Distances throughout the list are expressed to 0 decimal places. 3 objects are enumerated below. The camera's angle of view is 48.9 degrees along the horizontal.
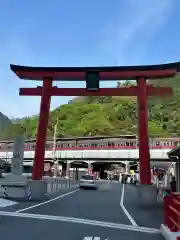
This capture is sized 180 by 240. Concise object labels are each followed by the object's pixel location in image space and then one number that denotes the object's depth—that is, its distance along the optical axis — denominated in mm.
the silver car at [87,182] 25399
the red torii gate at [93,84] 13594
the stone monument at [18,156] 13594
